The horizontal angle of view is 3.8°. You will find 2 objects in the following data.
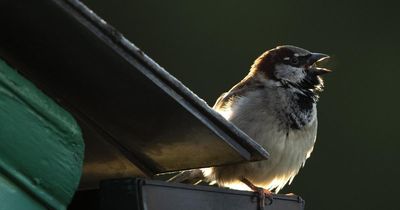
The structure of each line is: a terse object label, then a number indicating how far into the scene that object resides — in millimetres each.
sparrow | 3260
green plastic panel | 2878
